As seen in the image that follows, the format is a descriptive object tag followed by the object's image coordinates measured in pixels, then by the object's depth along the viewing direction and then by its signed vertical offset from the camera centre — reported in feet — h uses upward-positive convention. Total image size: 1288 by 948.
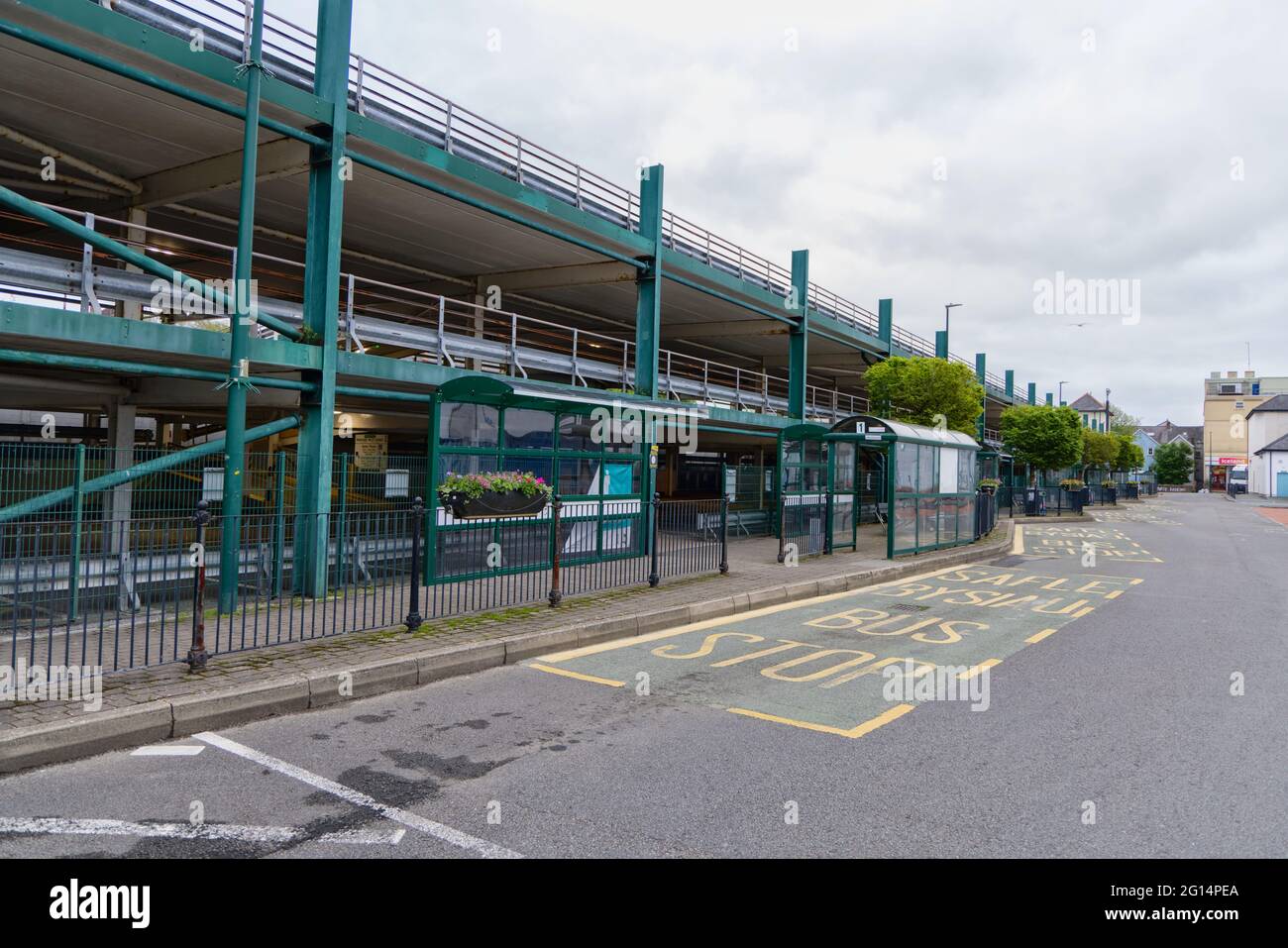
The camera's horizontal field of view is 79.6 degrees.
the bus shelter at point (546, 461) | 38.04 +1.66
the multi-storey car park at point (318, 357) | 28.40 +5.90
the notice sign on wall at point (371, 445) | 66.13 +3.47
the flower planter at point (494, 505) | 36.94 -0.83
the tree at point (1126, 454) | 234.17 +16.40
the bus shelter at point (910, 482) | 55.42 +1.39
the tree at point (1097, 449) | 196.93 +14.29
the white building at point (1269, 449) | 256.32 +21.05
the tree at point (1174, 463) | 396.57 +22.57
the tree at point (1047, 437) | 131.03 +11.27
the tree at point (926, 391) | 89.56 +12.81
